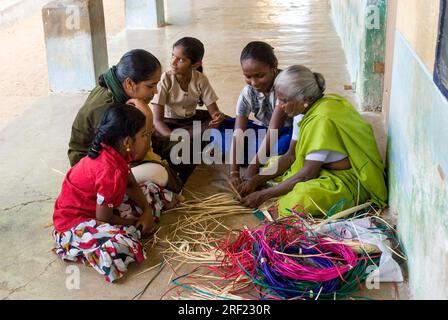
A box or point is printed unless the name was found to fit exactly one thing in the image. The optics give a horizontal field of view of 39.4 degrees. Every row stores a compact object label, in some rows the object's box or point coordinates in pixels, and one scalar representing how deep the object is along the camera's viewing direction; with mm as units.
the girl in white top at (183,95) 4133
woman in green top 3531
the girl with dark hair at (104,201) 3023
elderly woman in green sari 3418
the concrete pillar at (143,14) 9188
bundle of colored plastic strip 2791
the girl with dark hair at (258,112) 3766
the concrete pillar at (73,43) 6074
